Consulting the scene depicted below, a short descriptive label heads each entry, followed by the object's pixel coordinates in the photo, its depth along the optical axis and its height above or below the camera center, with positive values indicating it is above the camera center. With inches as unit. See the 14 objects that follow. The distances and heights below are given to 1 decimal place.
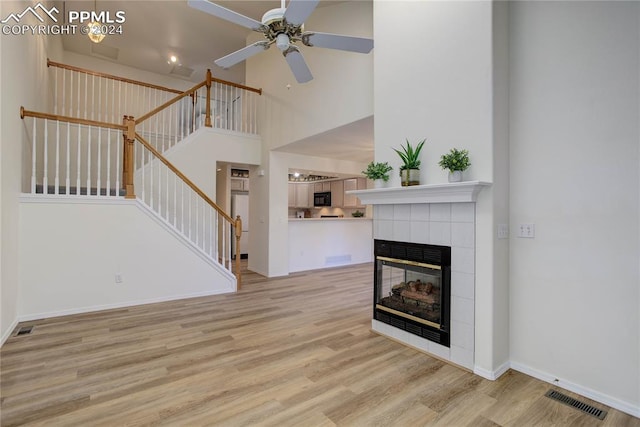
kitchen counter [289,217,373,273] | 256.7 -28.0
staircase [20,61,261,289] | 156.5 +45.3
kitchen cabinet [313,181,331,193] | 375.6 +31.1
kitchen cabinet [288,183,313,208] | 393.1 +20.0
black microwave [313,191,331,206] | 370.9 +15.7
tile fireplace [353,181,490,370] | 97.9 -20.8
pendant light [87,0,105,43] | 158.9 +94.4
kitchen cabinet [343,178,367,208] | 334.0 +27.8
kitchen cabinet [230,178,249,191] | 344.2 +31.0
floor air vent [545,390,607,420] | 76.8 -50.6
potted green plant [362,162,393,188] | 122.6 +15.9
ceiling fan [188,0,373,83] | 88.7 +59.6
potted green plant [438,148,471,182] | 96.5 +15.4
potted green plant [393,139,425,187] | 109.8 +16.5
